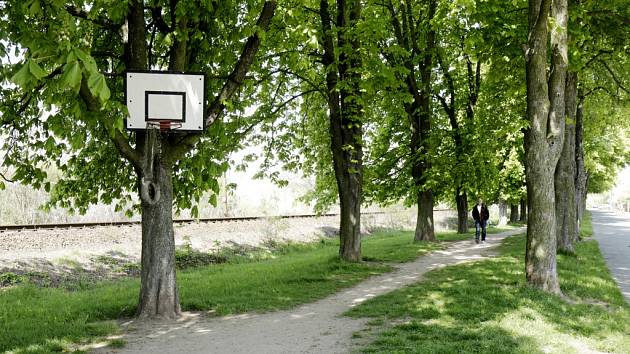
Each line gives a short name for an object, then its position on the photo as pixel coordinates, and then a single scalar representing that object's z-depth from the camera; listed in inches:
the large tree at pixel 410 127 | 798.5
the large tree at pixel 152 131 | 349.4
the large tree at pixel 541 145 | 401.4
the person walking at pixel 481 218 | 902.3
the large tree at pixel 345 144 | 606.9
